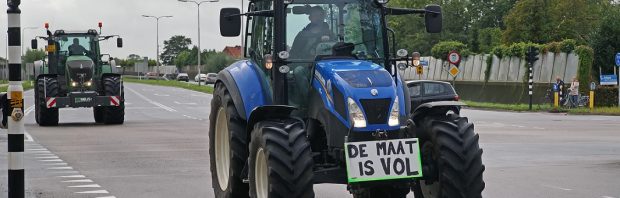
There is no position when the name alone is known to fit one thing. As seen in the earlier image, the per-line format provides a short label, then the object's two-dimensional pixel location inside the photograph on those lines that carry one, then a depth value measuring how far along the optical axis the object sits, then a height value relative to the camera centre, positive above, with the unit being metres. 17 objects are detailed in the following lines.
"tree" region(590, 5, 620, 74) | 48.78 +0.34
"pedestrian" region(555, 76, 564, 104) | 45.53 -1.63
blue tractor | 8.59 -0.58
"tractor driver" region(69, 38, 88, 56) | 31.98 -0.07
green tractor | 30.19 -0.97
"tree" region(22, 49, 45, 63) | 146.26 -1.26
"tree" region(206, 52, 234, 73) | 116.61 -1.58
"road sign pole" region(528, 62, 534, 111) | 45.56 -1.32
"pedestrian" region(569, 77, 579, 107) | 44.00 -1.77
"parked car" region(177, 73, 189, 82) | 134.16 -3.73
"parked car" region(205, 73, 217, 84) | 106.70 -3.14
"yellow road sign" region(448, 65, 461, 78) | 48.99 -1.03
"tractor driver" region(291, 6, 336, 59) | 9.84 +0.11
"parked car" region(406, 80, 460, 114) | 29.28 -1.16
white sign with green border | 8.55 -0.90
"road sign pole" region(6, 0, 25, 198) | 9.34 -0.45
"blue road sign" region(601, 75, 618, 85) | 43.75 -1.21
